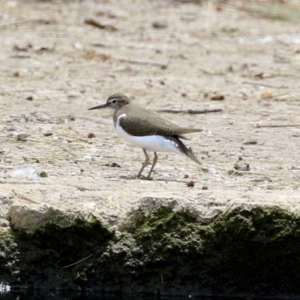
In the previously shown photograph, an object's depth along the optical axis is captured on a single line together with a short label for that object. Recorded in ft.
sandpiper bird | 26.66
